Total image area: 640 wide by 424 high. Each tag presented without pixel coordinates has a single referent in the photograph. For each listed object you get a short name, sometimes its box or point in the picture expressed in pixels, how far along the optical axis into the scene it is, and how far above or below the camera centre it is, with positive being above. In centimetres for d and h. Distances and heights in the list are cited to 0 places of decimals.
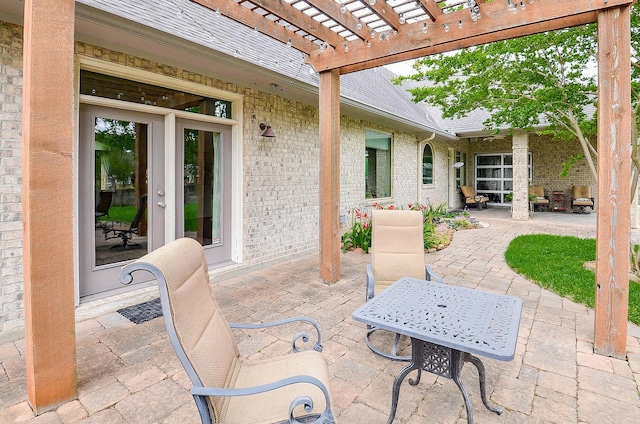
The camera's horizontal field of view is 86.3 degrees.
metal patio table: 178 -67
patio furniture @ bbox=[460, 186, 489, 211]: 1434 +45
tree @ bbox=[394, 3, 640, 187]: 544 +239
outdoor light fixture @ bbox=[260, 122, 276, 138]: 554 +128
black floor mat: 357 -113
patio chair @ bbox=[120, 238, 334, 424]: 141 -74
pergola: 210 +83
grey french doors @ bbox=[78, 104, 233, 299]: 382 +26
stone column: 1110 +99
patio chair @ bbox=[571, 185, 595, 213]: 1277 +48
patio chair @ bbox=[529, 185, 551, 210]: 1304 +47
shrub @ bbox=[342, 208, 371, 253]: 692 -60
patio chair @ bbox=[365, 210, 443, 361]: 355 -42
